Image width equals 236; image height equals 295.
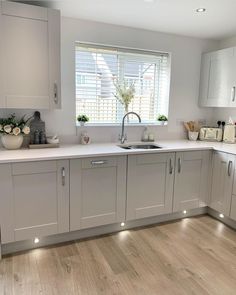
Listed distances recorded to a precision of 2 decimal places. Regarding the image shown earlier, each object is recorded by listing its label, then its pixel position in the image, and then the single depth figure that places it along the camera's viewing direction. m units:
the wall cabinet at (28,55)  2.17
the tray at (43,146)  2.54
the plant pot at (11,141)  2.40
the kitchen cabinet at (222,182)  2.74
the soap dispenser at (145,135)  3.24
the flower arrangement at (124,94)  3.06
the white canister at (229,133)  3.20
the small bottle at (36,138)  2.60
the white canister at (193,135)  3.43
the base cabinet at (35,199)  2.12
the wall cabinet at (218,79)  3.06
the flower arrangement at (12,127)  2.36
